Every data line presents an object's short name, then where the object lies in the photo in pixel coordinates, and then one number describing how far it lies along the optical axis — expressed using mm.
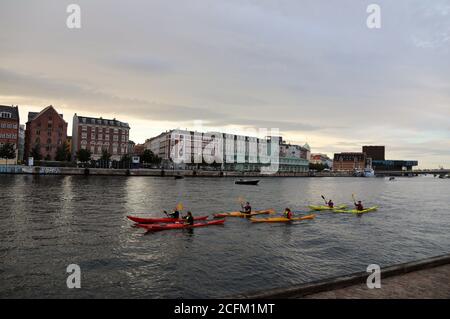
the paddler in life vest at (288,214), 39594
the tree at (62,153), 133125
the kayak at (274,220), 38281
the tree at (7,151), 114125
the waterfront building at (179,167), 199000
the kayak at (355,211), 47609
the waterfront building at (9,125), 123875
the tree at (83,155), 137375
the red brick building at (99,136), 150500
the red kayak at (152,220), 33094
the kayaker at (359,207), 48225
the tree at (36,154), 127438
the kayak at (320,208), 50625
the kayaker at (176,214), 34312
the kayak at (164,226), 31355
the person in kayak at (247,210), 42031
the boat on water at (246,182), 121438
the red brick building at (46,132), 134750
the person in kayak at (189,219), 33156
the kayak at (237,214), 40281
